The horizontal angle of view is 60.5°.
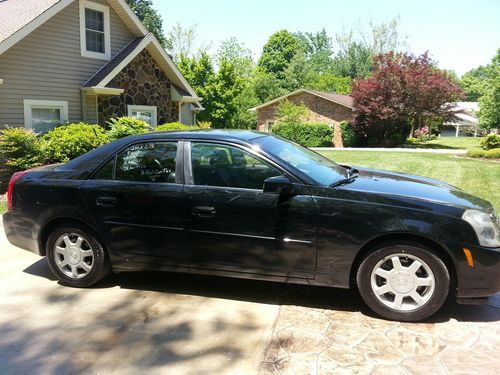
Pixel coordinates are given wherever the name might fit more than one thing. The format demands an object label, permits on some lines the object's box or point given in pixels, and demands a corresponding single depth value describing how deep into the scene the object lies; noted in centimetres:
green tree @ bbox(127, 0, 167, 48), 5066
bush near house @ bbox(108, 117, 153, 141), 1260
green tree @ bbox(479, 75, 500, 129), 3857
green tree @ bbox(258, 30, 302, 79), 7125
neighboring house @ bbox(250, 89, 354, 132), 3295
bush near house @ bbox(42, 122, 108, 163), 1110
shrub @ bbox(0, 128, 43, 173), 1015
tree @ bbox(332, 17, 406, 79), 5294
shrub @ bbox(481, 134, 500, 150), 2042
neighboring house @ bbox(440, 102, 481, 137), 5747
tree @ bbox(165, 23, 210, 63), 4825
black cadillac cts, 353
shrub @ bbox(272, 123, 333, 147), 3147
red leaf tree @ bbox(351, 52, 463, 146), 2923
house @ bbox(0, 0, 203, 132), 1198
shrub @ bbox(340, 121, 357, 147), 3203
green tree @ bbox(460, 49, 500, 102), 9491
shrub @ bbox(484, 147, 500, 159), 1733
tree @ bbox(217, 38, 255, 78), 5925
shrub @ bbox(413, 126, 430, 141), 3484
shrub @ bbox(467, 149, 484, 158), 1820
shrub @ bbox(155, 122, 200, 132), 1423
